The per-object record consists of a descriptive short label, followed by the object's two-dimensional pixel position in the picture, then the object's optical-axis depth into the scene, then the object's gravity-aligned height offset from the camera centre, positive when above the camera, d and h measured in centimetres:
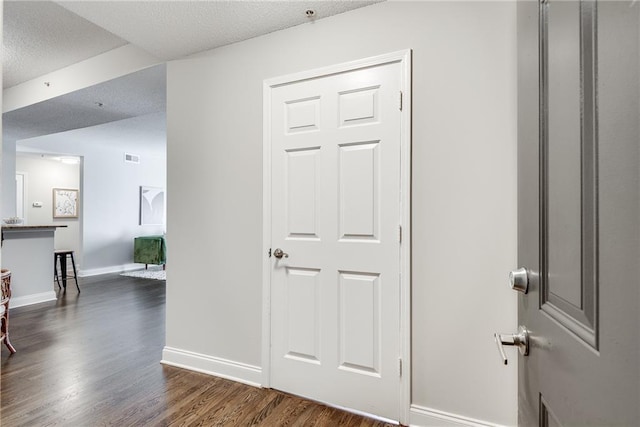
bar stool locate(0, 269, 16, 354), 286 -81
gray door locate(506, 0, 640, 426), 40 +1
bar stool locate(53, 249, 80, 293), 545 -79
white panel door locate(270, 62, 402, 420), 196 -14
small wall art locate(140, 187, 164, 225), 769 +22
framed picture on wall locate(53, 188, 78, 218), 744 +26
